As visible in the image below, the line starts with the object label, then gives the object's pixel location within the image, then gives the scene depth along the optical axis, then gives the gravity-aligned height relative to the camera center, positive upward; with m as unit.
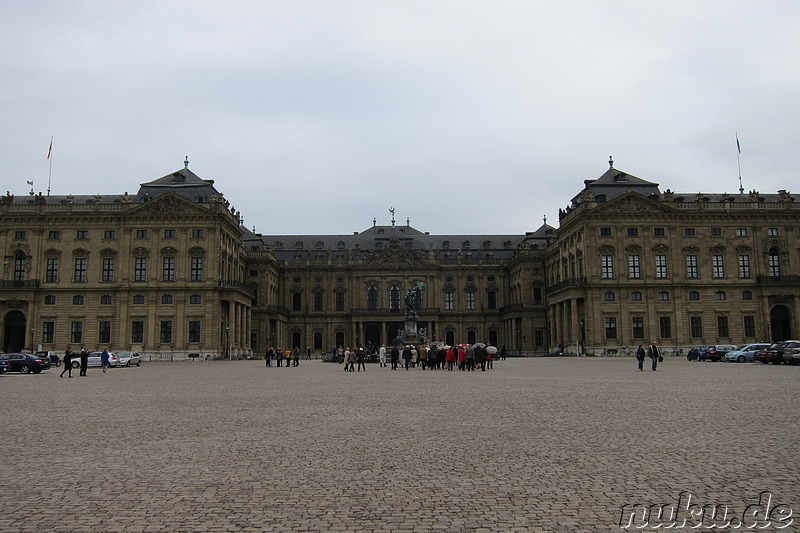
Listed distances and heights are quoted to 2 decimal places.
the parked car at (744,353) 48.28 -1.57
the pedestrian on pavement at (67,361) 34.41 -0.84
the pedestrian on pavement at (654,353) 36.47 -1.08
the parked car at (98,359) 51.02 -1.17
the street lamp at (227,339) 71.50 +0.25
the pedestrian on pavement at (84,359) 35.25 -0.79
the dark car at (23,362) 40.50 -1.02
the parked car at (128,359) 53.75 -1.24
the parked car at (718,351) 53.25 -1.53
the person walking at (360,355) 42.19 -1.02
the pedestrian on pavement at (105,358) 42.03 -0.90
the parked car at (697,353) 55.06 -1.78
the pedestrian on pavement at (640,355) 36.30 -1.18
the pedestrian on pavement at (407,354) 41.88 -1.00
